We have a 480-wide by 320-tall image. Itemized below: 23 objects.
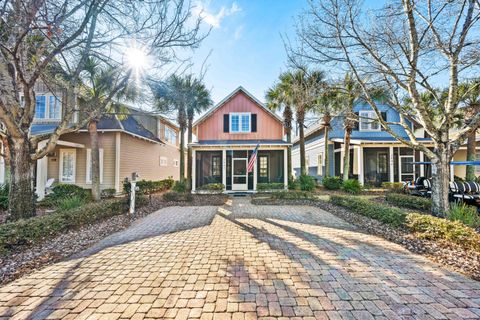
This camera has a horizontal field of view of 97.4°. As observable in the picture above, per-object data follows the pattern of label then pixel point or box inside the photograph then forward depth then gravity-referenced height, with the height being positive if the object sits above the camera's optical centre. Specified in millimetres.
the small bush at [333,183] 14930 -1059
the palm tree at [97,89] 8462 +3565
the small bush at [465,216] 5685 -1342
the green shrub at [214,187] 13516 -1231
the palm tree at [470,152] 12448 +1064
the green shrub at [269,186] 13931 -1193
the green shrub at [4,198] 8695 -1286
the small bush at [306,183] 13961 -997
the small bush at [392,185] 14465 -1223
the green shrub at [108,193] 11834 -1442
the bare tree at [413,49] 6008 +3705
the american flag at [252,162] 11430 +322
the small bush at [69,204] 7570 -1328
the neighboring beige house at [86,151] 12281 +976
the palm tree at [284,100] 14258 +4983
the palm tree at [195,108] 14025 +4083
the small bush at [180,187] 13109 -1198
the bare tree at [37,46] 5230 +3520
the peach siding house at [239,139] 15016 +2102
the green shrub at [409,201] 7969 -1379
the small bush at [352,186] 13480 -1180
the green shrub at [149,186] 11895 -1227
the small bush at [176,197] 11000 -1531
